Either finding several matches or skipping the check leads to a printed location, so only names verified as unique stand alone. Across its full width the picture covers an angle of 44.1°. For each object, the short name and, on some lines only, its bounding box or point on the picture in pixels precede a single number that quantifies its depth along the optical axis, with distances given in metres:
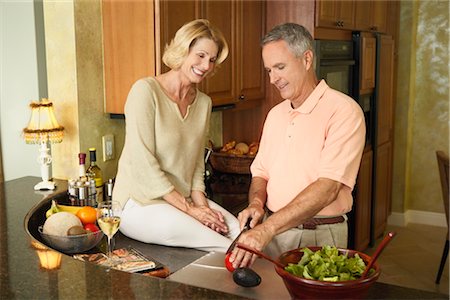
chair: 3.57
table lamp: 2.44
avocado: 1.47
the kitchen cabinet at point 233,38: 2.57
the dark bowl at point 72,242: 1.90
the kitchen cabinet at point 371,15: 3.99
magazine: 1.73
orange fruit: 2.10
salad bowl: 1.25
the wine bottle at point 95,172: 2.53
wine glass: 1.82
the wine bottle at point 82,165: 2.45
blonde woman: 2.12
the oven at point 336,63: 3.40
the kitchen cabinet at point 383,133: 4.32
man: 1.89
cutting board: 1.45
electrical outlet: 2.69
